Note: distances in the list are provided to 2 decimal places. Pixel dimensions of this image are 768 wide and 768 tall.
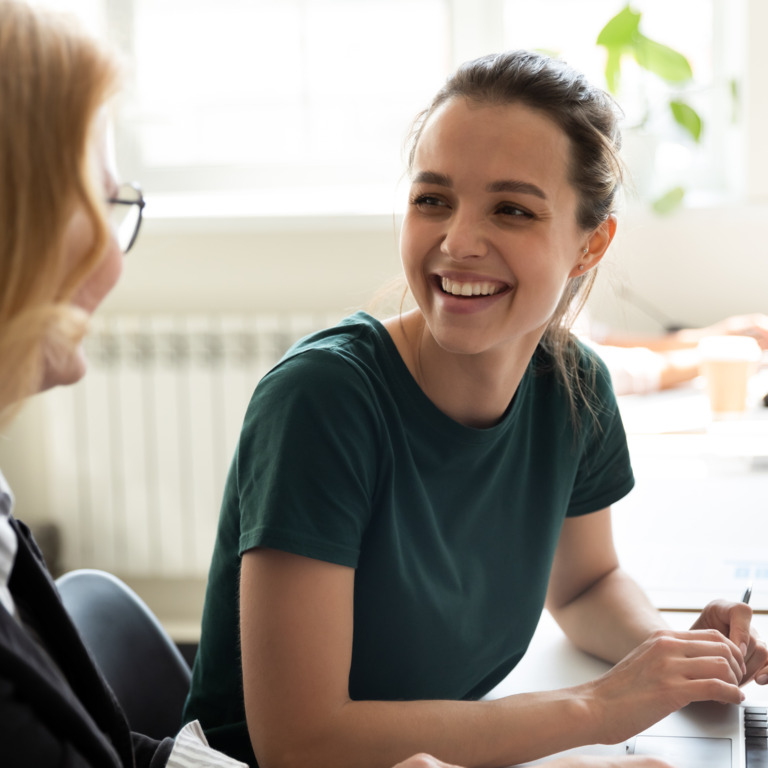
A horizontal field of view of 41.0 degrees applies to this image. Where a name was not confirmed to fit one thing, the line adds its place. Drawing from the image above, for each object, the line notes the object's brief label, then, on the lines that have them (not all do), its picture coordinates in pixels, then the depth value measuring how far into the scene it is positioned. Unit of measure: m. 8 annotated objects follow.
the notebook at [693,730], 0.88
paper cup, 1.80
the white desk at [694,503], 1.29
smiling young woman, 0.91
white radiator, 2.62
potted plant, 2.26
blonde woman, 0.65
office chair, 1.11
